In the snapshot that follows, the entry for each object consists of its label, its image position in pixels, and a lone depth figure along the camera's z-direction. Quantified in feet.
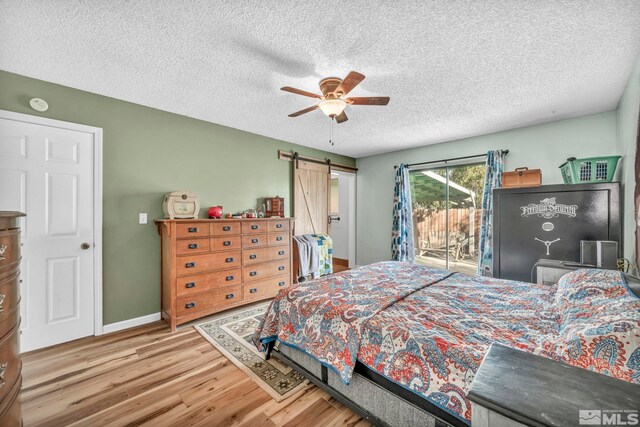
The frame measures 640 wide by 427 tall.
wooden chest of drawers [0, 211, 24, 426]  4.18
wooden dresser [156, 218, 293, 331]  9.56
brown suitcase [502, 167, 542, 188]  10.05
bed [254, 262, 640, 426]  3.68
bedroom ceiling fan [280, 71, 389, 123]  7.19
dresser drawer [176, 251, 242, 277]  9.65
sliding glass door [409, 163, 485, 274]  14.84
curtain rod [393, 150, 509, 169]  12.70
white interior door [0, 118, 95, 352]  7.83
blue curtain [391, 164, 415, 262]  16.34
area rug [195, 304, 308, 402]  6.50
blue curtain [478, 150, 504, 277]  12.76
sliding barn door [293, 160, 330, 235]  15.42
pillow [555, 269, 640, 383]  3.14
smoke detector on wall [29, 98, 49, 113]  8.02
